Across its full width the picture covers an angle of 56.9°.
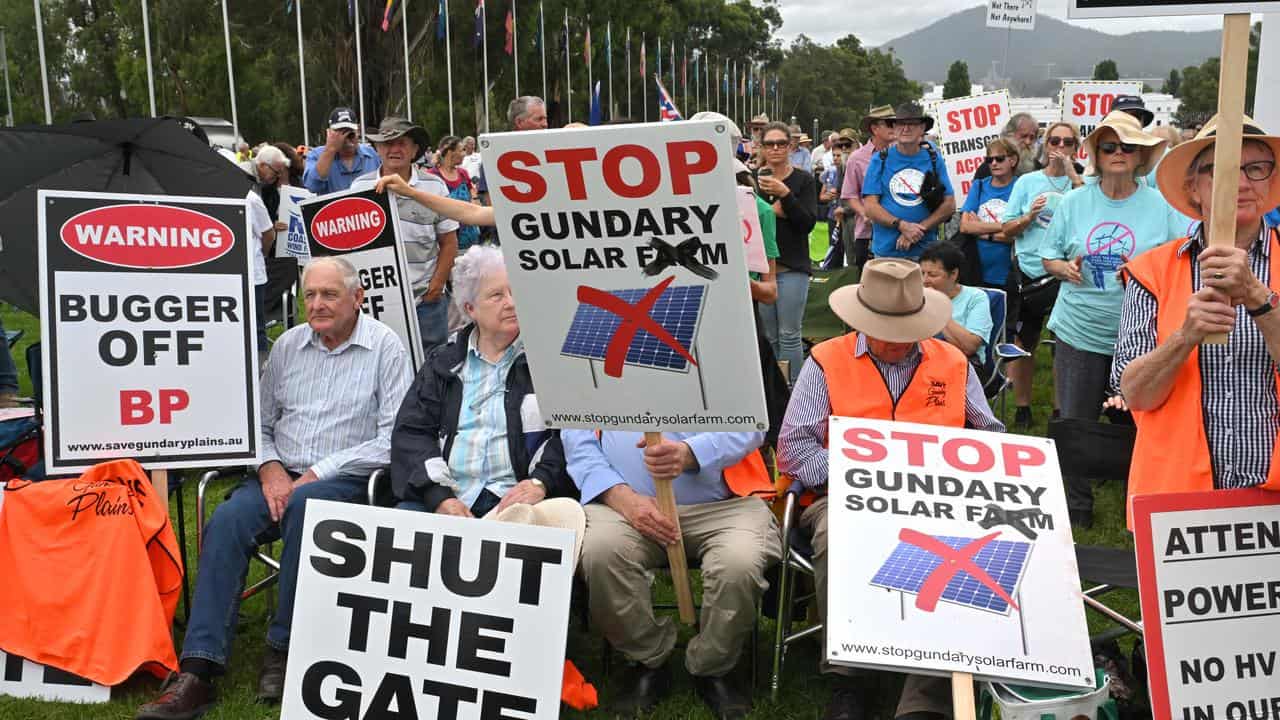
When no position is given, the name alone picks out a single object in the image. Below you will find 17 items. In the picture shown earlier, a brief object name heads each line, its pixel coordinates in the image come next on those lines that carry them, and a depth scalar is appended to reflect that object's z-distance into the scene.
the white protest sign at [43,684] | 4.24
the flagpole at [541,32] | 35.91
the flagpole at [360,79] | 24.86
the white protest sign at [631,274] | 3.17
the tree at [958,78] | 121.50
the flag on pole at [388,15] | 25.86
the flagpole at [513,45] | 33.72
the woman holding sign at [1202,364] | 3.37
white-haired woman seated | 4.44
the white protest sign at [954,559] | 3.13
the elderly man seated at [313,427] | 4.39
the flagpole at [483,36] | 31.22
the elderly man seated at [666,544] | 4.05
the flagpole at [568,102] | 37.47
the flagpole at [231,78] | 20.85
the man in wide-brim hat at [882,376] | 4.25
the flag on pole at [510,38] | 33.22
